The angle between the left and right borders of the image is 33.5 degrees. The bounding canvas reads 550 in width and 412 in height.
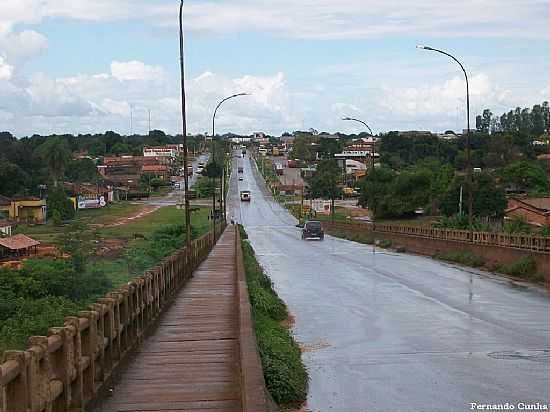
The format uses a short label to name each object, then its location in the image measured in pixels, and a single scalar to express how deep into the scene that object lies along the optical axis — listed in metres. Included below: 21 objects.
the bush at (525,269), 32.38
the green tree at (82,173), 147.88
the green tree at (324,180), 150.12
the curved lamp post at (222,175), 59.49
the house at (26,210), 87.69
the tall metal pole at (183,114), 28.90
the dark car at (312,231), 73.38
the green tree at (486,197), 81.50
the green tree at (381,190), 103.71
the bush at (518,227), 47.41
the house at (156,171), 189.00
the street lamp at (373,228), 59.42
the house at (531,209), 73.75
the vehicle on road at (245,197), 152.62
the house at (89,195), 107.50
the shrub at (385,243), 61.17
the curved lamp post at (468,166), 40.18
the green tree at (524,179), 105.88
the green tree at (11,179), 105.31
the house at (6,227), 64.65
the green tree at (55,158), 137.25
